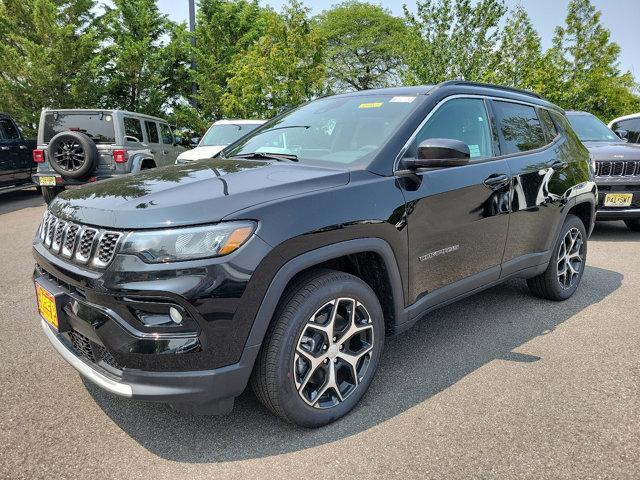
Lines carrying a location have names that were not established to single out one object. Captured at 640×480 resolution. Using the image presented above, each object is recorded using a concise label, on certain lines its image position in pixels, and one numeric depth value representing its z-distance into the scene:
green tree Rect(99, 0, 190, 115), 18.78
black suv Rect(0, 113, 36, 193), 10.41
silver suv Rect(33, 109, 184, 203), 8.16
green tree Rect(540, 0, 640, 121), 18.95
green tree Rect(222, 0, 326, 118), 14.77
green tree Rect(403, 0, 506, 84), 18.17
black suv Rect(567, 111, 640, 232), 6.79
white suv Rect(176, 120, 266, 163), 9.65
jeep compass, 2.04
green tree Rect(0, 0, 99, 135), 16.53
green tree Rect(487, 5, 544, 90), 18.41
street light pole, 18.50
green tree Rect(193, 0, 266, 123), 20.36
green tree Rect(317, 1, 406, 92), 35.12
